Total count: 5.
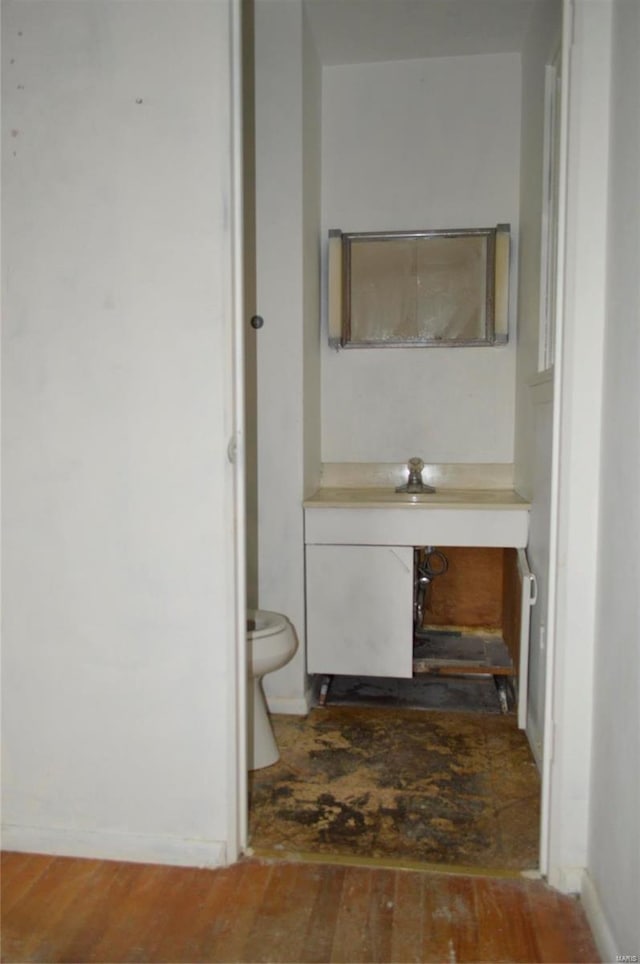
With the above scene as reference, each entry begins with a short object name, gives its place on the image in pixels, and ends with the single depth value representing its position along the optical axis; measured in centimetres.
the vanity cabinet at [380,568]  272
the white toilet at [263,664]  232
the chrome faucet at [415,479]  315
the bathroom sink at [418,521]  270
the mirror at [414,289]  317
